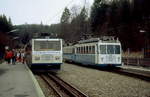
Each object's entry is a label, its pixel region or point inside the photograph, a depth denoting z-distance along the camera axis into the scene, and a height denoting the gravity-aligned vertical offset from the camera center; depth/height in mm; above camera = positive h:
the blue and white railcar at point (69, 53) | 29237 +14
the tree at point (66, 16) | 80419 +14199
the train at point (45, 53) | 16504 +31
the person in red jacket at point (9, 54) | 23300 -106
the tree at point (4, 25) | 63320 +8496
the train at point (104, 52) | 20232 +101
